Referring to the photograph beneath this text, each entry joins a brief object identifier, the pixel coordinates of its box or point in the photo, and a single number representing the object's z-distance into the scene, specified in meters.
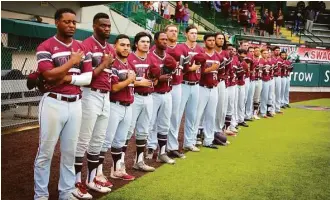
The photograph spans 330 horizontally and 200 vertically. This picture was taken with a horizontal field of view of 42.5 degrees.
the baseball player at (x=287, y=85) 15.47
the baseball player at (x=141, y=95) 5.95
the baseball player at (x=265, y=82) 13.02
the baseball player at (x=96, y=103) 4.75
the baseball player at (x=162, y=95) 6.40
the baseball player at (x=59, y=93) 4.07
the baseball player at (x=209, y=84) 7.88
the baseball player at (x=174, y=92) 6.92
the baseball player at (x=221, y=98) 8.71
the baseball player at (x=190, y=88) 7.34
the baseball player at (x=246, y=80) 11.49
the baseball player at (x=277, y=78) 14.29
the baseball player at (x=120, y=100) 5.34
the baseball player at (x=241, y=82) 10.80
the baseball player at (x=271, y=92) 13.55
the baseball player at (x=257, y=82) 12.33
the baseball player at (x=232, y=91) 9.77
